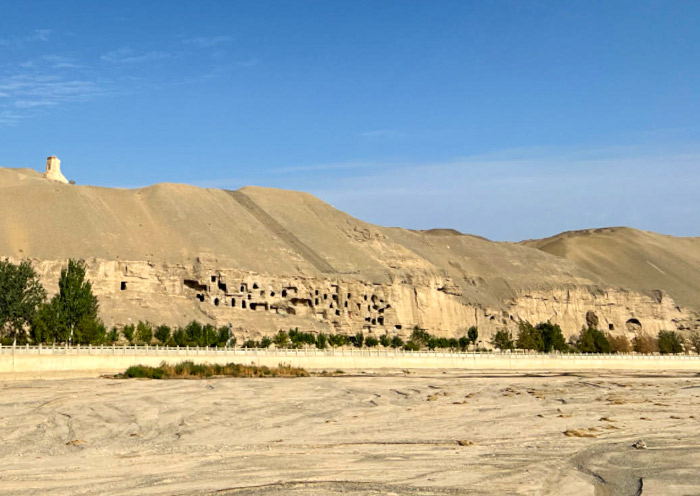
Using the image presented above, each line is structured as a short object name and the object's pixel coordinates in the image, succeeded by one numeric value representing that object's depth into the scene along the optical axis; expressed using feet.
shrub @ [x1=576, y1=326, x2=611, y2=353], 356.05
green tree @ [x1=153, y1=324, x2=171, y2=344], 256.68
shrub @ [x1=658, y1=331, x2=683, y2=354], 381.46
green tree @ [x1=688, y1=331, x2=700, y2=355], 405.18
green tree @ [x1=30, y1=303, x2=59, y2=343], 217.97
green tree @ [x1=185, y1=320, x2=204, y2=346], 258.37
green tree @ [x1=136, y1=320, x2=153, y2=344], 248.32
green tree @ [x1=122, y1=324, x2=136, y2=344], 247.09
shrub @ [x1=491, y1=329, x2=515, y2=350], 340.26
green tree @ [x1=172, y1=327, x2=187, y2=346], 253.65
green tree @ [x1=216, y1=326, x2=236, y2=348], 269.85
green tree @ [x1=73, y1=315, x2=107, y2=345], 220.55
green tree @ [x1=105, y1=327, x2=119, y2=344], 238.19
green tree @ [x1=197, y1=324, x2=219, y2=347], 258.35
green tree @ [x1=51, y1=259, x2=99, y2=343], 221.25
